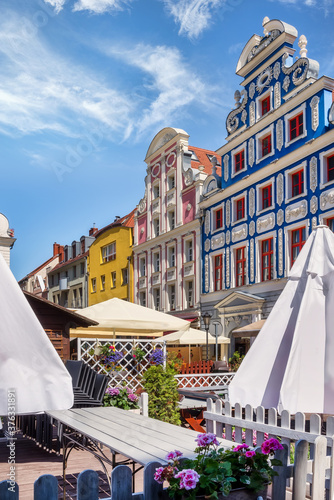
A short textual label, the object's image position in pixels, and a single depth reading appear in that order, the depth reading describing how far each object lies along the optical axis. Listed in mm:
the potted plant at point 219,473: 2732
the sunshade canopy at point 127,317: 13648
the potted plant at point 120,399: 8805
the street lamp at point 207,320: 20656
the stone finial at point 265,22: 24375
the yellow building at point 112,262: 36750
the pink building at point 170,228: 29688
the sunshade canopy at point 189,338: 20562
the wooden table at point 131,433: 3494
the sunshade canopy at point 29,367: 3205
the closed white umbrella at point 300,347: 5117
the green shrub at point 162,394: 8789
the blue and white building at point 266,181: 20984
